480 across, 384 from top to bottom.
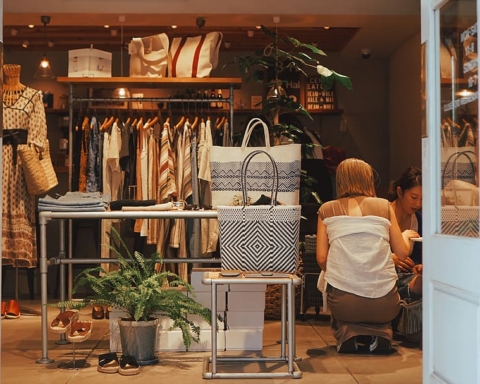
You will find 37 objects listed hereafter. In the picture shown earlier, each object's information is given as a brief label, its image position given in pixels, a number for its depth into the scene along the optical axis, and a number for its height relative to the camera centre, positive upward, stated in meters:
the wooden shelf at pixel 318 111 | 8.55 +0.95
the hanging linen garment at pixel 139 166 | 6.47 +0.27
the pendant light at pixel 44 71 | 7.57 +1.22
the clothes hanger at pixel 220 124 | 6.54 +0.62
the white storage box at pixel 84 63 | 6.32 +1.08
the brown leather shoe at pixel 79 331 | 4.31 -0.73
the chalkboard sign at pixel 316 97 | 8.76 +1.12
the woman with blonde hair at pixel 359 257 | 4.52 -0.33
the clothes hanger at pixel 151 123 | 6.56 +0.63
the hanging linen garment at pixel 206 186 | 6.28 +0.11
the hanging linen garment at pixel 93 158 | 6.44 +0.33
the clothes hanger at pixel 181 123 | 6.59 +0.64
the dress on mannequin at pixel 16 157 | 6.34 +0.34
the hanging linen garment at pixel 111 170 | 6.43 +0.24
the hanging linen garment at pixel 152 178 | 6.44 +0.17
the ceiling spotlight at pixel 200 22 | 6.92 +1.54
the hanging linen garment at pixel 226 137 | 6.43 +0.50
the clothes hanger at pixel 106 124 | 6.59 +0.62
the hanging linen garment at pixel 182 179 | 6.38 +0.16
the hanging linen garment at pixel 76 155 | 6.61 +0.37
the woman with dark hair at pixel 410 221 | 5.12 -0.15
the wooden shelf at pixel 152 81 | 6.24 +0.93
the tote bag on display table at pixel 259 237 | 4.16 -0.20
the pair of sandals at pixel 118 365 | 4.17 -0.87
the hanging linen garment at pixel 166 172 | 6.33 +0.22
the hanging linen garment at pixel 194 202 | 6.33 -0.02
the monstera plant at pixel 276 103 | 6.08 +0.74
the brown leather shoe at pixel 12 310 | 6.24 -0.87
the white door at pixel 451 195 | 2.32 +0.01
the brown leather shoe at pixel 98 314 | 6.17 -0.88
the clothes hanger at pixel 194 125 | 6.53 +0.61
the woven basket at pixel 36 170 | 6.29 +0.24
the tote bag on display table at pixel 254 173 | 4.42 +0.15
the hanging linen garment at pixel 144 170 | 6.41 +0.24
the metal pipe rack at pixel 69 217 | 4.41 -0.10
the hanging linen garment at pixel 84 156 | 6.52 +0.35
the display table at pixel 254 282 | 3.96 -0.52
